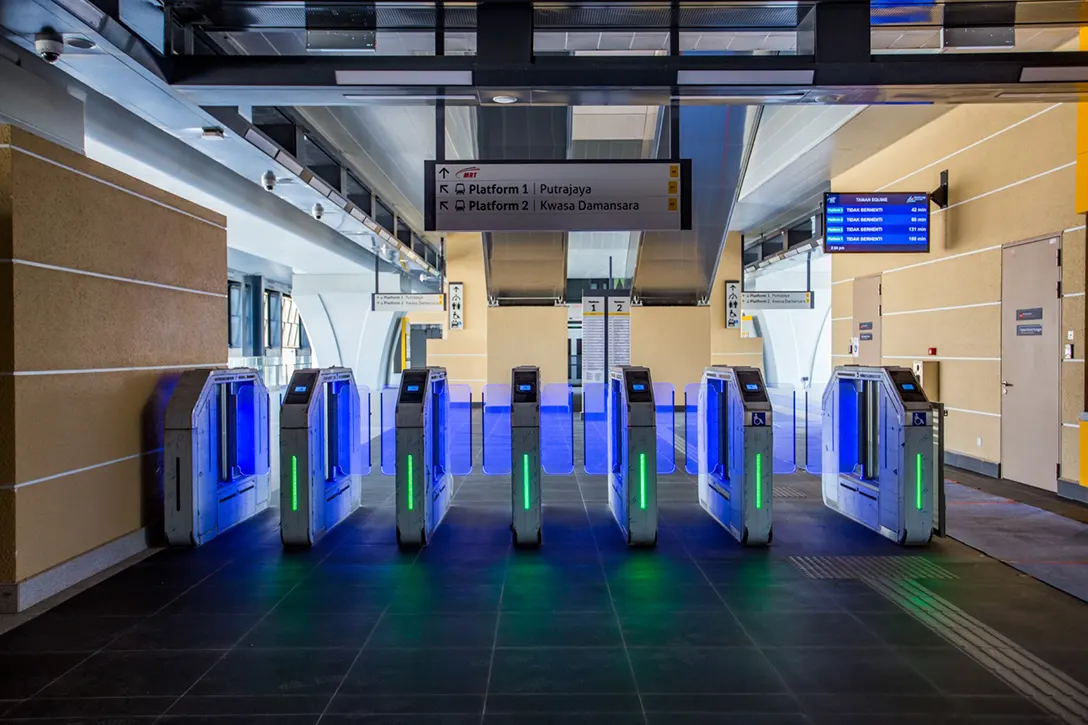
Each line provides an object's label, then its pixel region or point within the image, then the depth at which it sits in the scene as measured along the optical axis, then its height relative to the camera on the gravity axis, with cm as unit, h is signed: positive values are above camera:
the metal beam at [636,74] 406 +167
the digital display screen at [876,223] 800 +153
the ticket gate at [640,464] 494 -82
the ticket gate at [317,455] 500 -83
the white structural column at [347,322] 1883 +92
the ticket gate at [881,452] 495 -81
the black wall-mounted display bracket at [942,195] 808 +187
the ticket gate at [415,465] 499 -83
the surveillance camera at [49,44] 378 +174
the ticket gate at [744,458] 496 -81
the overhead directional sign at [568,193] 505 +119
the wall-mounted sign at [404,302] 1627 +121
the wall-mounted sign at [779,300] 1579 +121
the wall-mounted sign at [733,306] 1706 +116
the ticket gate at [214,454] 494 -80
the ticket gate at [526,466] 497 -83
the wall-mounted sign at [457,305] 1697 +119
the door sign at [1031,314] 670 +37
